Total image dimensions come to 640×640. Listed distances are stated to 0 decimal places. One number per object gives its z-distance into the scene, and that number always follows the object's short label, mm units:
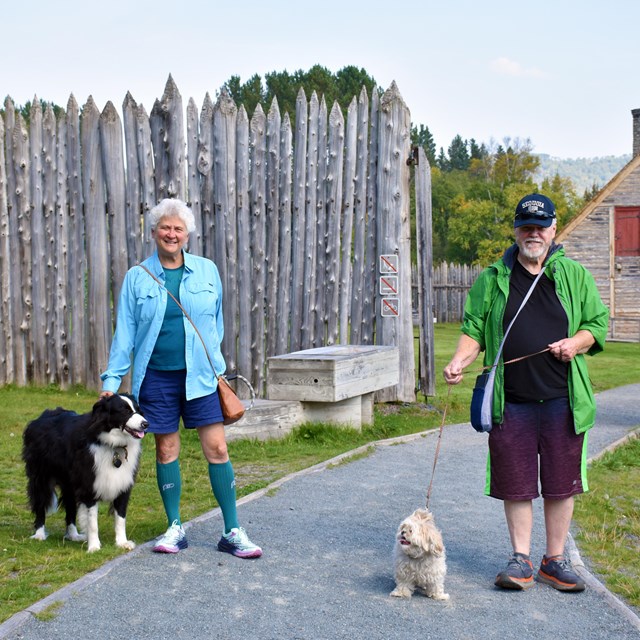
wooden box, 9672
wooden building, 28656
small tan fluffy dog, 4824
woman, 5578
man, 5160
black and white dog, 5492
